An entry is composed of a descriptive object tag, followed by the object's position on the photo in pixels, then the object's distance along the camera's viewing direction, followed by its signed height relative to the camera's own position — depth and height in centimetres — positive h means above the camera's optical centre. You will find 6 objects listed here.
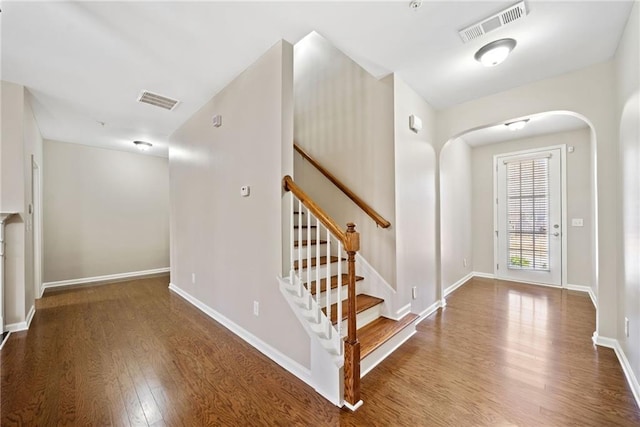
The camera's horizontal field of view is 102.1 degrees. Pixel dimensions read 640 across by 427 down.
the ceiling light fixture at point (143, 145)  470 +128
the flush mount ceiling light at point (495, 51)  206 +128
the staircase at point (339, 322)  166 -88
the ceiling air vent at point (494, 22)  174 +134
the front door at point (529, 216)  427 -12
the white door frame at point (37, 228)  371 -20
